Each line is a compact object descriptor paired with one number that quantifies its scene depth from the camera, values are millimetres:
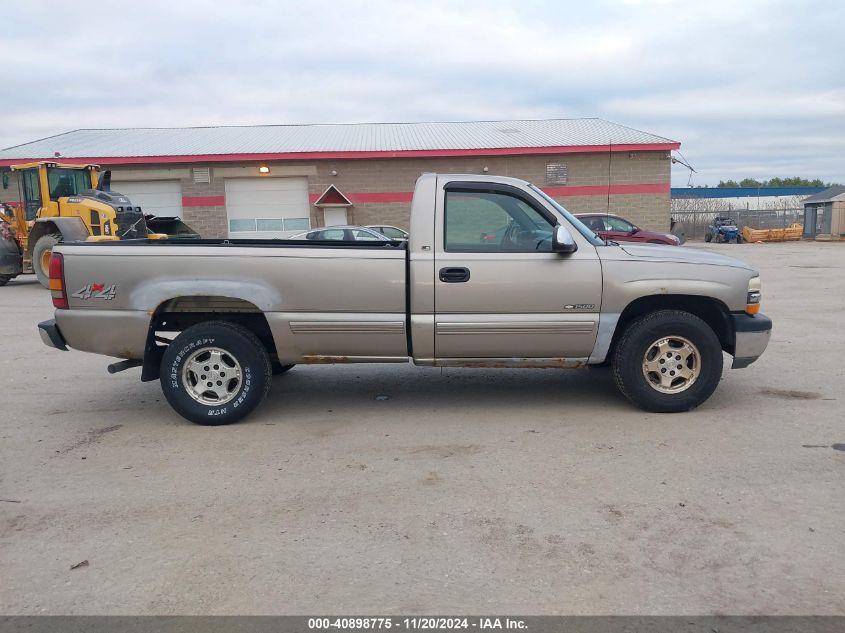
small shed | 39062
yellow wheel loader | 16705
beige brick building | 26219
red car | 18516
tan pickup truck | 5473
